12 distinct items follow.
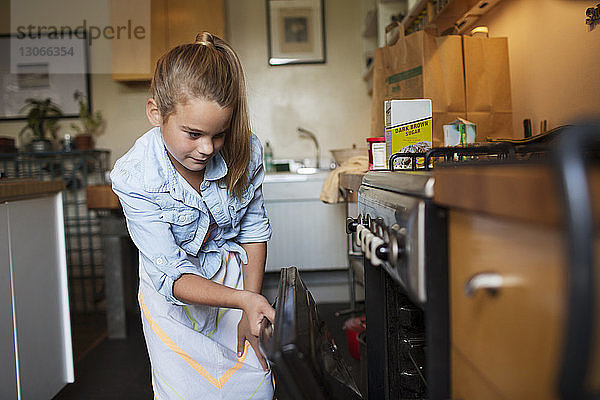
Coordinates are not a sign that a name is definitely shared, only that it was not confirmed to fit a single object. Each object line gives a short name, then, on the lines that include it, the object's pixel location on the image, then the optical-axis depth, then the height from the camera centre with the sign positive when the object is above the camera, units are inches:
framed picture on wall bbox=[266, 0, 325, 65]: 161.3 +41.6
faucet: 160.6 +12.5
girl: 44.9 -3.6
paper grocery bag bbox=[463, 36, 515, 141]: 74.3 +11.5
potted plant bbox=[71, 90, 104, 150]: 155.8 +18.1
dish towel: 80.7 -0.6
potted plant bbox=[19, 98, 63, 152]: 146.2 +17.8
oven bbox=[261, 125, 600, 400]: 13.3 -4.9
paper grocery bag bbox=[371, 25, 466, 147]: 72.4 +13.0
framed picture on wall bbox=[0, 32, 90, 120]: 157.9 +32.4
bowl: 96.2 +4.4
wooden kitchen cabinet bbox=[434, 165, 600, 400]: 15.6 -3.4
